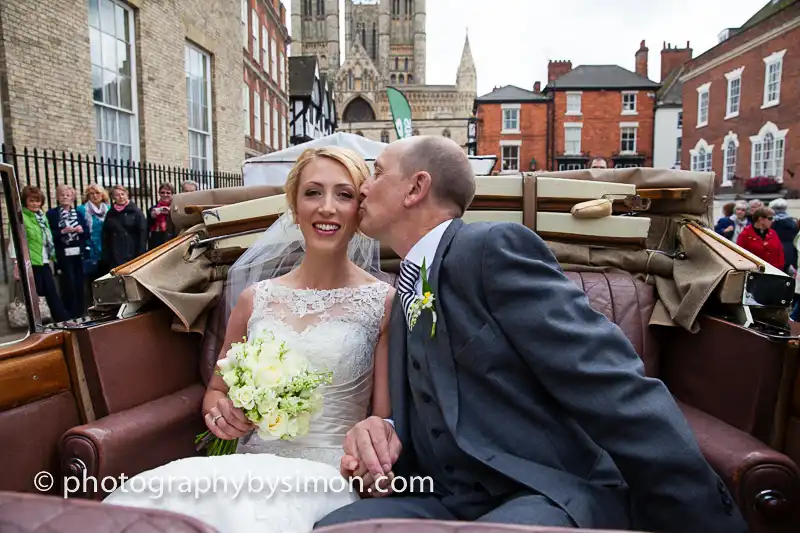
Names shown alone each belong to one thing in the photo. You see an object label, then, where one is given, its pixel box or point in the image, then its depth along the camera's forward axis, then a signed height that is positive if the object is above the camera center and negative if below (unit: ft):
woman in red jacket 25.12 -2.09
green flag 49.79 +6.69
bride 6.25 -1.94
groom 5.10 -2.01
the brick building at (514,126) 120.67 +13.50
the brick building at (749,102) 65.98 +11.91
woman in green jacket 21.65 -2.31
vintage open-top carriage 6.86 -2.06
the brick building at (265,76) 67.72 +14.95
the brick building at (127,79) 27.55 +6.66
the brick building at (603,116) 116.67 +15.27
